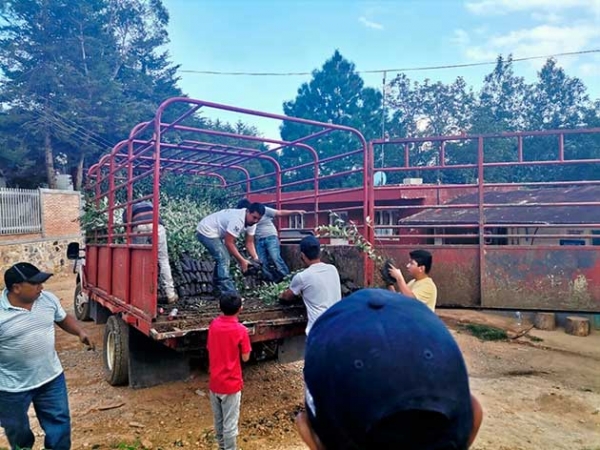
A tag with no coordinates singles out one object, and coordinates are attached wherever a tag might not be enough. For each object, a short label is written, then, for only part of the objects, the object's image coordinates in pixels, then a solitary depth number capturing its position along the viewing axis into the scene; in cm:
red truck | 395
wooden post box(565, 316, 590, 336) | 859
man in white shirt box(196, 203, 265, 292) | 521
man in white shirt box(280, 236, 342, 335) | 402
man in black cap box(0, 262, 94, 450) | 301
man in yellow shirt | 385
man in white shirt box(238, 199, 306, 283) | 595
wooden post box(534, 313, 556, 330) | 896
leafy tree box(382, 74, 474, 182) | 2575
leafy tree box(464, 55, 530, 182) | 2419
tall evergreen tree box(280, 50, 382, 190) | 2741
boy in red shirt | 343
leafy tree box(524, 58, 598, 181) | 2122
